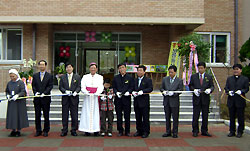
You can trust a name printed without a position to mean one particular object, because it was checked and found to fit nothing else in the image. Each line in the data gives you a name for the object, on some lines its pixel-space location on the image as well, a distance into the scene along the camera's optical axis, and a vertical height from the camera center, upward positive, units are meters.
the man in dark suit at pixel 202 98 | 8.48 -0.65
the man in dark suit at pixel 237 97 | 8.34 -0.61
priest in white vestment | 8.20 -0.76
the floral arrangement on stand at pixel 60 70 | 14.02 +0.19
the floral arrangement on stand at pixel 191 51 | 11.89 +0.94
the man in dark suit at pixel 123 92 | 8.36 -0.49
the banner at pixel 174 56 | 13.46 +0.83
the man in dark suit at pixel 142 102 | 8.26 -0.76
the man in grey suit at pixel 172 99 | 8.32 -0.68
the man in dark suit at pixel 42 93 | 8.31 -0.52
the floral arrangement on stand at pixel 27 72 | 11.75 +0.07
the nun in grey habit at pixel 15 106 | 8.23 -0.91
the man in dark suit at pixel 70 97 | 8.34 -0.64
